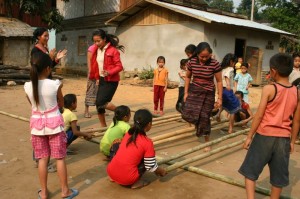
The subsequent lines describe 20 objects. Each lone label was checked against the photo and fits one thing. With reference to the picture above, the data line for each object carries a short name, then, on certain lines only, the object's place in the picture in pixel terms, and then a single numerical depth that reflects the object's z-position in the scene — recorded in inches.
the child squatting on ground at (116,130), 161.3
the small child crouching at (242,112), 269.8
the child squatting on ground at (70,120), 167.6
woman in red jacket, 211.9
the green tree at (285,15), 996.0
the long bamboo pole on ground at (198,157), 147.2
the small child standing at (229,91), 236.5
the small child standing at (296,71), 226.5
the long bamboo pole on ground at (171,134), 194.4
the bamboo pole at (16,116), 246.6
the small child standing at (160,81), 316.2
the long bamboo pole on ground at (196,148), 156.6
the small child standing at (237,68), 305.2
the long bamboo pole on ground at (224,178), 130.4
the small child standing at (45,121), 116.6
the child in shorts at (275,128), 109.0
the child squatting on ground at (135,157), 131.5
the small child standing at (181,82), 265.9
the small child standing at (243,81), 289.0
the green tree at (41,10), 624.7
